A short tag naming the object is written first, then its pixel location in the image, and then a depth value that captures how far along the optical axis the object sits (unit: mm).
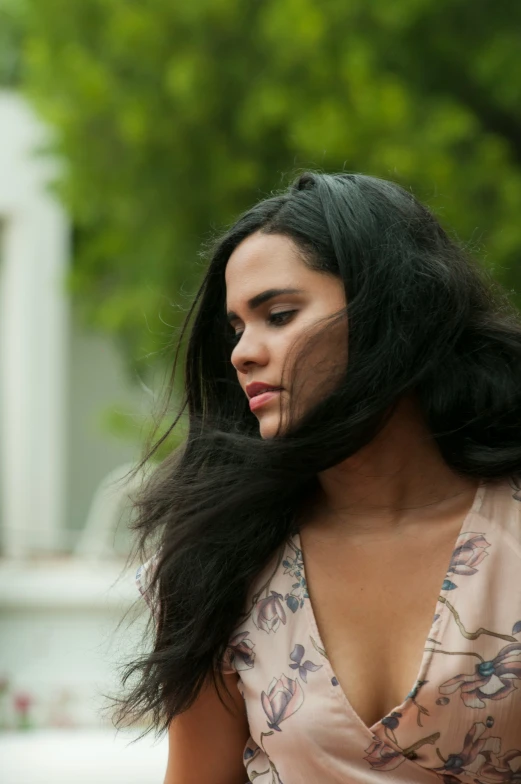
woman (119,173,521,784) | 3432
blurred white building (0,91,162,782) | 17422
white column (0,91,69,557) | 18250
